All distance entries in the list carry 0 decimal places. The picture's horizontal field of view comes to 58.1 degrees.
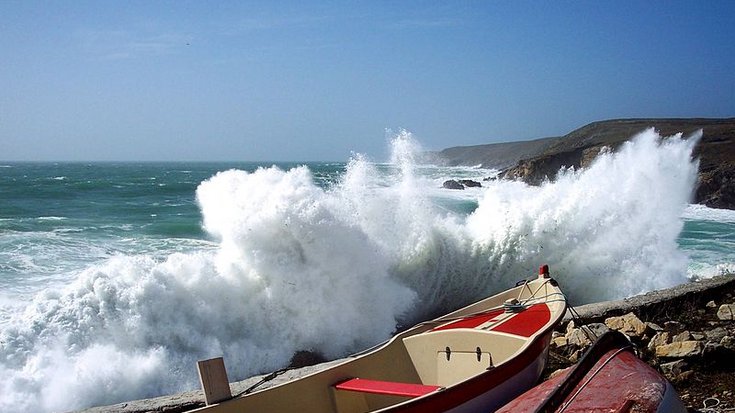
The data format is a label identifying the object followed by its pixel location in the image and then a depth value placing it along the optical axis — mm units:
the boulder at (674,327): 7820
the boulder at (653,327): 7598
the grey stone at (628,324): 7598
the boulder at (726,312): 8156
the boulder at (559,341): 7543
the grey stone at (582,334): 7398
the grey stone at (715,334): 6851
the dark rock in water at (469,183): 50875
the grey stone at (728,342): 6543
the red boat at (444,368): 5133
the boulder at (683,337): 7017
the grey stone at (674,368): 6379
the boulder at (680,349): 6612
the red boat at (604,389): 4004
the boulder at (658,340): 7062
